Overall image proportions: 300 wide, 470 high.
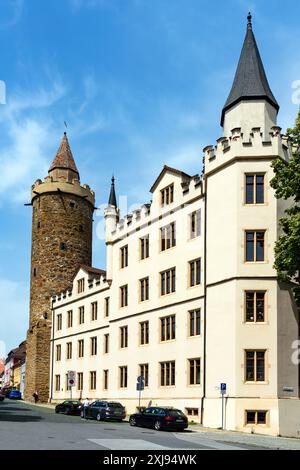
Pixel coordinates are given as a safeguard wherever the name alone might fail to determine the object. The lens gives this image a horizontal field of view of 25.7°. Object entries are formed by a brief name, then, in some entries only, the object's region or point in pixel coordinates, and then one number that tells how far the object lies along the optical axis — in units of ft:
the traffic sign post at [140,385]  132.26
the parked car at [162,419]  108.37
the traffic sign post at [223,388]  112.16
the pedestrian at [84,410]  138.82
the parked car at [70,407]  150.30
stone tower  219.20
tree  105.91
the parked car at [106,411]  131.34
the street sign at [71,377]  152.40
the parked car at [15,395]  245.24
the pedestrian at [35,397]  212.84
